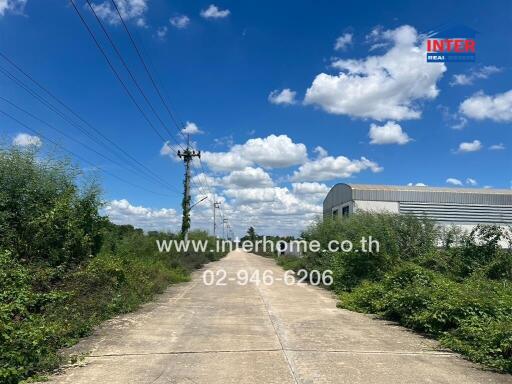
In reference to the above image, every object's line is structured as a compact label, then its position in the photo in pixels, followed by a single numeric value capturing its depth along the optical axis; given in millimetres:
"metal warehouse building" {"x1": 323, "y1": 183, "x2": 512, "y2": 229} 37938
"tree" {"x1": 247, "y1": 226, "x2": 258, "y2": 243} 115188
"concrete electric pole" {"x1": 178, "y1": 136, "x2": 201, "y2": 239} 33938
